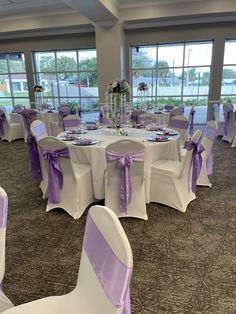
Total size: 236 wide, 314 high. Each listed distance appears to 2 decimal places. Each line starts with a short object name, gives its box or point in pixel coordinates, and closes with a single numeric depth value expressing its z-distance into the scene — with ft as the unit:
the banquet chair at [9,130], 23.13
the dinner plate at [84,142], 10.50
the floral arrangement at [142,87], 24.75
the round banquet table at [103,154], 10.11
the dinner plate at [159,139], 10.66
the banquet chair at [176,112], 20.09
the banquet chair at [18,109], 25.63
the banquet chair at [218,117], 22.72
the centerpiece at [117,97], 11.75
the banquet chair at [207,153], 11.36
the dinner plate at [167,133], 11.81
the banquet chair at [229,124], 20.54
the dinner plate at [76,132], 12.88
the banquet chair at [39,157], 10.98
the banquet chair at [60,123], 21.91
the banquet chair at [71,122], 15.98
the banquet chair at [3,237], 4.35
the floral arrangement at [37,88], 26.92
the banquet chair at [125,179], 8.68
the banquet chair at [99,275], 2.87
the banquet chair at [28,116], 21.67
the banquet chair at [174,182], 9.90
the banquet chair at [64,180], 9.14
